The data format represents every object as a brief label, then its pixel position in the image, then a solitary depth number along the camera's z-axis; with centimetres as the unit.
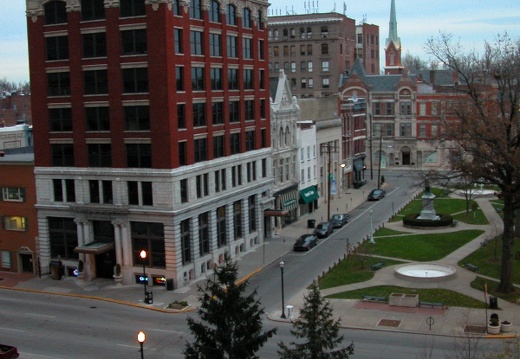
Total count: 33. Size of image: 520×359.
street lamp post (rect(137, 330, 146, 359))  2960
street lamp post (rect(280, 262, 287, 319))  4097
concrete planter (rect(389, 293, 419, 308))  4203
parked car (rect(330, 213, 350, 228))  6981
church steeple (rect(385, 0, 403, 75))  13325
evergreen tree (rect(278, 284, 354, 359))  2253
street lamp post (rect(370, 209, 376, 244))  6131
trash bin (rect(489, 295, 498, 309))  4022
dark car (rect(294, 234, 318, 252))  5978
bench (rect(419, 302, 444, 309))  4169
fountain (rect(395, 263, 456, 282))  4788
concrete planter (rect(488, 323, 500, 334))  3659
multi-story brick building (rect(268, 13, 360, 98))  11981
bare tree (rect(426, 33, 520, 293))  4128
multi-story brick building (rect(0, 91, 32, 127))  13288
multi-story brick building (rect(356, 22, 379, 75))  14438
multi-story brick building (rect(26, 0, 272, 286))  4812
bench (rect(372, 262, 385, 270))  5159
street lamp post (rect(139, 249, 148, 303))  4472
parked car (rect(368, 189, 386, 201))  8631
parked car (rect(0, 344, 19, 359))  3375
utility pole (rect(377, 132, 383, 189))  9238
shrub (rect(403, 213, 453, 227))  6744
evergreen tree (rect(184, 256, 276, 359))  2423
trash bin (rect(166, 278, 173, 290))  4853
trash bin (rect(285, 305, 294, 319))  4066
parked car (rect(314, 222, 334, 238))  6494
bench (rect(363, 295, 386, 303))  4316
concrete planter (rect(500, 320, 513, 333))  3666
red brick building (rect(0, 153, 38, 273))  5366
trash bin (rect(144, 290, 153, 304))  4547
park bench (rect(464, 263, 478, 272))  5016
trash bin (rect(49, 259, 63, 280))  5205
